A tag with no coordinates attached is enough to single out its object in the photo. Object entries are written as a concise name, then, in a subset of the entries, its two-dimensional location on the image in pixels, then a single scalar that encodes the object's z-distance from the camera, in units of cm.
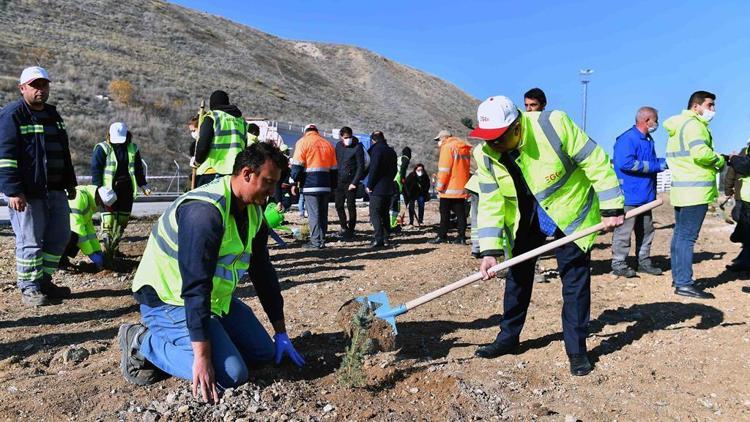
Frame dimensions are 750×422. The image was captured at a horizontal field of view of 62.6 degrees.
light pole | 3574
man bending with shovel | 345
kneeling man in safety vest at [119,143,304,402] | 286
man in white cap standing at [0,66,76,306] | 477
